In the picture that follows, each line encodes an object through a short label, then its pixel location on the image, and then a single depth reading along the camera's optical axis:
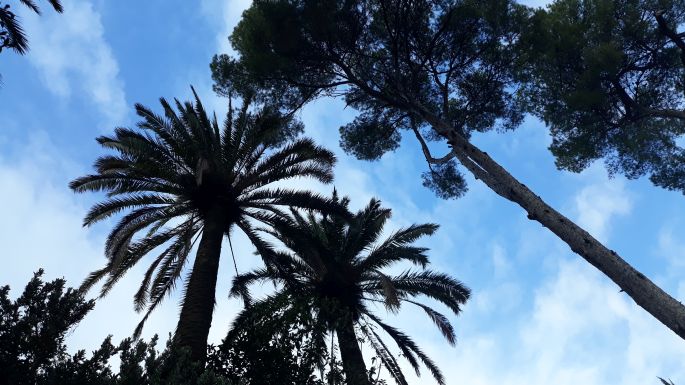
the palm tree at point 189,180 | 11.12
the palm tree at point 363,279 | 13.24
